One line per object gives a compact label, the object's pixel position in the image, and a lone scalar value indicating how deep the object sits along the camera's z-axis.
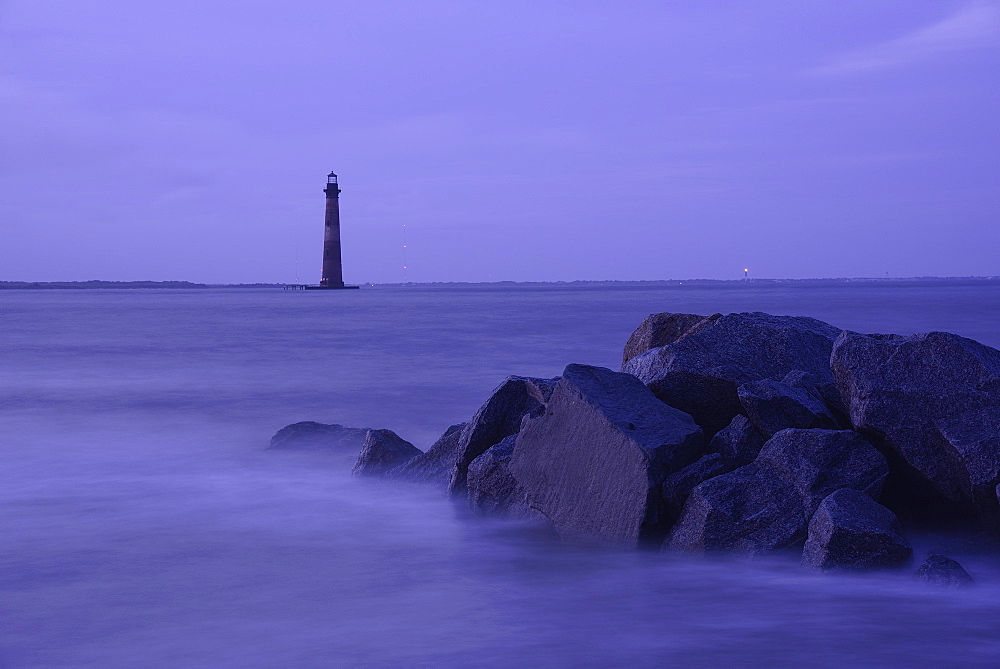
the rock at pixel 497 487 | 6.20
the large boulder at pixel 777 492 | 5.09
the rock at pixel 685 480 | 5.25
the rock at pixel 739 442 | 5.67
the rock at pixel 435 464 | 7.34
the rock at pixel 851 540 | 4.79
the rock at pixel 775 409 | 5.57
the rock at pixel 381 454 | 7.77
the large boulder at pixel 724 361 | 6.18
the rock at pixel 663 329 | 7.69
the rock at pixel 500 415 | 6.62
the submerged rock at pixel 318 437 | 8.86
